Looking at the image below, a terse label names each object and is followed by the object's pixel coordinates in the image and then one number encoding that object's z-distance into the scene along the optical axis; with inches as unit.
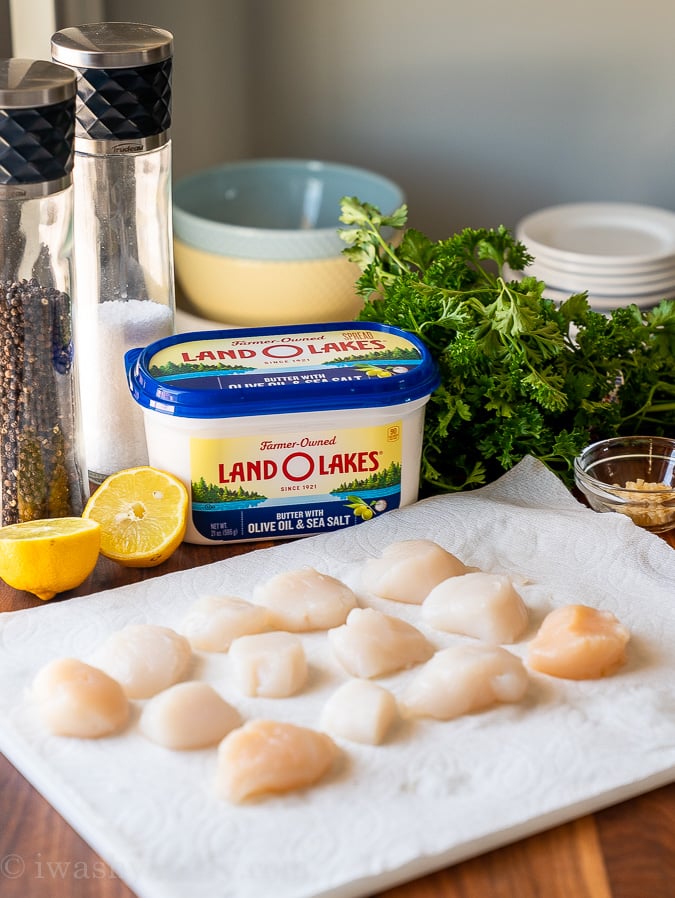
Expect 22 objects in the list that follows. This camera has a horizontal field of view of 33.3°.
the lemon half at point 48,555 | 39.8
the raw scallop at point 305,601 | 38.5
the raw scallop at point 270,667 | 34.9
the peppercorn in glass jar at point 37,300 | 37.6
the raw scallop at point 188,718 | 32.6
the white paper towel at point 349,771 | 28.9
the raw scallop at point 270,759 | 30.7
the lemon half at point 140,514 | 42.9
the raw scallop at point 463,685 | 34.0
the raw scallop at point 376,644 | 35.9
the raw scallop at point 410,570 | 40.2
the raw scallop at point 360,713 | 32.9
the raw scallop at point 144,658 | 35.0
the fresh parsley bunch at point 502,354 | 46.3
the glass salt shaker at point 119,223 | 42.6
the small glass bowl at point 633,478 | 46.4
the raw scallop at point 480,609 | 37.8
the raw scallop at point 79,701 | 32.9
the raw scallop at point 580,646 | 35.8
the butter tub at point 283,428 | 42.9
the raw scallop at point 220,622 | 37.3
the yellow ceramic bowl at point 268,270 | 63.9
